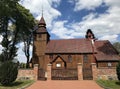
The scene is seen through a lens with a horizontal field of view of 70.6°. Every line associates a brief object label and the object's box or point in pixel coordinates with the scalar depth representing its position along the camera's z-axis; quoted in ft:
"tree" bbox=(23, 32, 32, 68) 66.37
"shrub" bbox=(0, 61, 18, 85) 31.08
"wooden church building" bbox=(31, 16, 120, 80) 58.67
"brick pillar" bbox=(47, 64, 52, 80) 40.62
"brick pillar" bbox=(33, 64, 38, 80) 38.76
